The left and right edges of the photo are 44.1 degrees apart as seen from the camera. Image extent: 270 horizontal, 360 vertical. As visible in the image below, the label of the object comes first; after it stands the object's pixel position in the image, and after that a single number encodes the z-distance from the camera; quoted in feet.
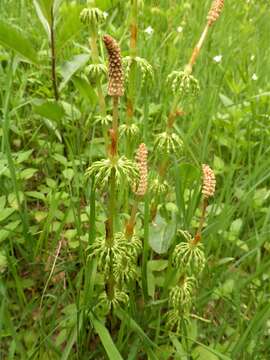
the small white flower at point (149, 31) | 1.38
